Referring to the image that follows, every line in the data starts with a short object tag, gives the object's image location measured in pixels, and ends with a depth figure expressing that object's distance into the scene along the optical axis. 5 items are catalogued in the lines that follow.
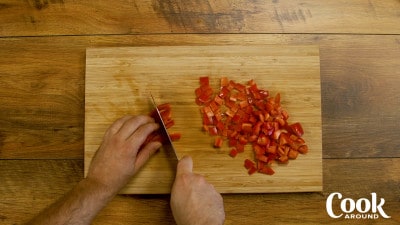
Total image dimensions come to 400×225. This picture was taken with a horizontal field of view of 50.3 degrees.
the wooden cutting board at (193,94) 1.56
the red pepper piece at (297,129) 1.54
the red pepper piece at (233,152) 1.55
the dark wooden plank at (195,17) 1.67
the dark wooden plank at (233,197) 1.61
